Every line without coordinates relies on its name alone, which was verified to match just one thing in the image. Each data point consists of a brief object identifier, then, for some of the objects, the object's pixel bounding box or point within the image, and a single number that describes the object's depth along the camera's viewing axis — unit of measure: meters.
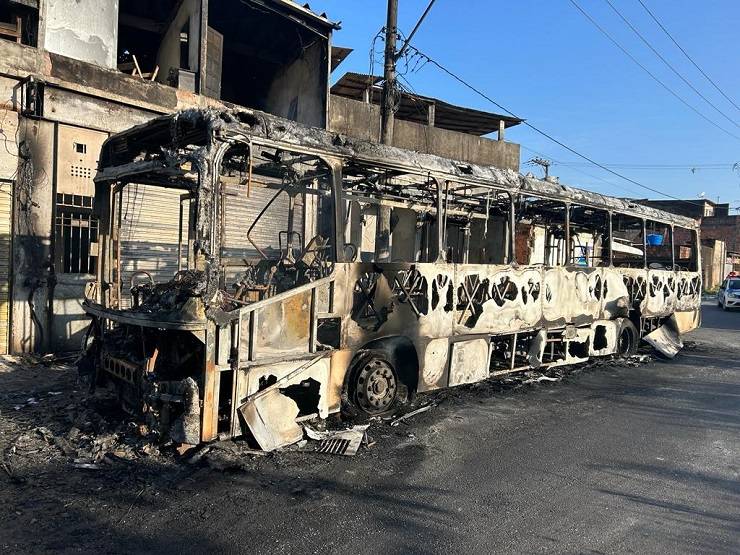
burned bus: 4.34
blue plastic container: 11.10
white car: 24.19
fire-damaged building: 8.27
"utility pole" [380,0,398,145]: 11.74
